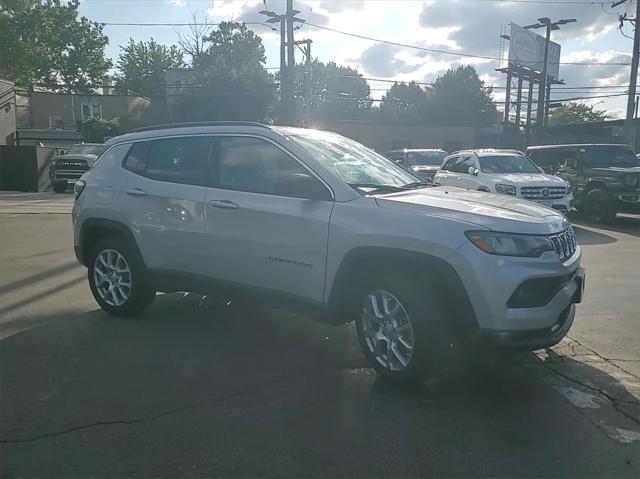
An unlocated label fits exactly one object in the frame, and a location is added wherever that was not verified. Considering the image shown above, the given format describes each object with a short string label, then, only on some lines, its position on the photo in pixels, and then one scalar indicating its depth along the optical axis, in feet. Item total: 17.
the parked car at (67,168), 69.92
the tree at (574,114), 290.58
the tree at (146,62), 247.70
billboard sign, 147.13
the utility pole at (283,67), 82.43
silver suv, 12.33
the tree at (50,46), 133.80
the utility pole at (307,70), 100.32
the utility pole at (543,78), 114.21
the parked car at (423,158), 67.67
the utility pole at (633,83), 79.00
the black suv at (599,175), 44.19
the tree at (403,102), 301.43
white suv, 40.04
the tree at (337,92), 278.05
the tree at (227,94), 136.26
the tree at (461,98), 271.08
